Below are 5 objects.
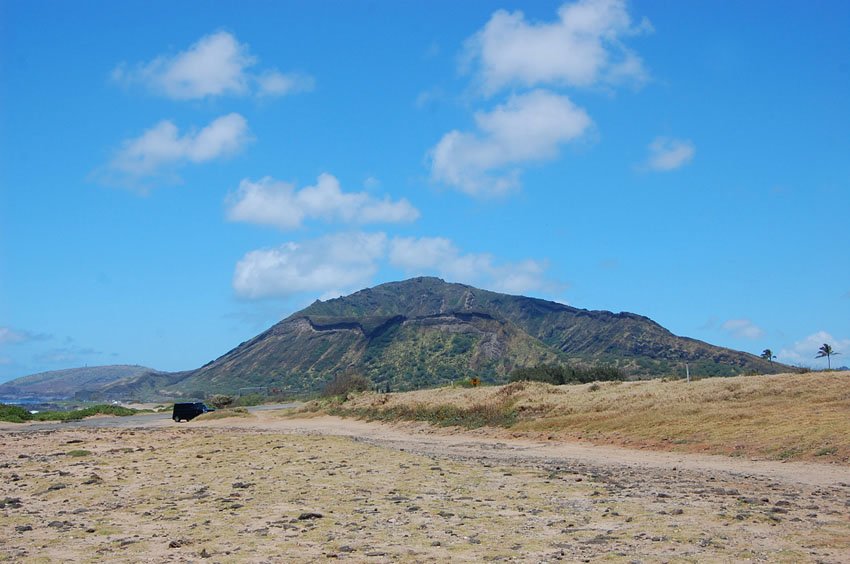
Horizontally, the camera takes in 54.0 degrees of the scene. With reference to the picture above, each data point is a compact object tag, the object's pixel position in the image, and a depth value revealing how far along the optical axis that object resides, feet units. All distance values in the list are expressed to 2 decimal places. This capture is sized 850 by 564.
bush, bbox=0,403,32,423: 182.23
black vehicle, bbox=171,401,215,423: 191.48
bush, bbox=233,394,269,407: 277.60
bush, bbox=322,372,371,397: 234.38
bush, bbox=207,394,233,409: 249.55
